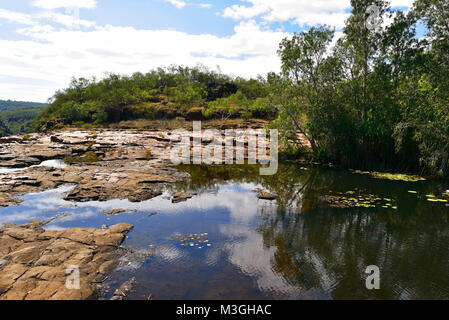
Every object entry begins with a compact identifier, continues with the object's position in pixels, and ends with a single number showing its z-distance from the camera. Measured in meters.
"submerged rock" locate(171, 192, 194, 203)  18.06
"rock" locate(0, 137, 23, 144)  39.70
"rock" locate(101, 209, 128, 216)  15.52
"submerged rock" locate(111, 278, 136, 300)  8.54
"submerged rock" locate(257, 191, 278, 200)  19.08
